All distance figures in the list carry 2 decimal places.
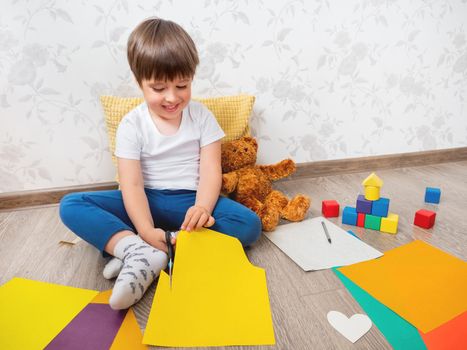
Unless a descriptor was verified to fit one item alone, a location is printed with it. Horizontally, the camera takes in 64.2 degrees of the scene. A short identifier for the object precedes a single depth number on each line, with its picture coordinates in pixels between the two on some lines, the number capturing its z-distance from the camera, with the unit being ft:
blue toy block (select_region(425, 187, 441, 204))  4.02
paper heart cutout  2.21
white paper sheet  2.93
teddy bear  3.60
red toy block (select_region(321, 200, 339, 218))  3.71
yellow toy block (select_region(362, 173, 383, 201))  3.34
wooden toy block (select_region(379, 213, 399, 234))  3.37
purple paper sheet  2.17
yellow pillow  4.07
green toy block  3.43
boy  2.78
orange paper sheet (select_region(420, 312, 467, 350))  2.10
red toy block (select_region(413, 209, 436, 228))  3.44
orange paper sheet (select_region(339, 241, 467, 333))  2.35
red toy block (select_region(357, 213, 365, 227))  3.51
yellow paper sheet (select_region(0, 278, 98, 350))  2.22
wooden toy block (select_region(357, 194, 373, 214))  3.43
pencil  3.23
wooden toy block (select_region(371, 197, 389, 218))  3.40
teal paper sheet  2.14
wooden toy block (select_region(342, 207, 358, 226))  3.53
